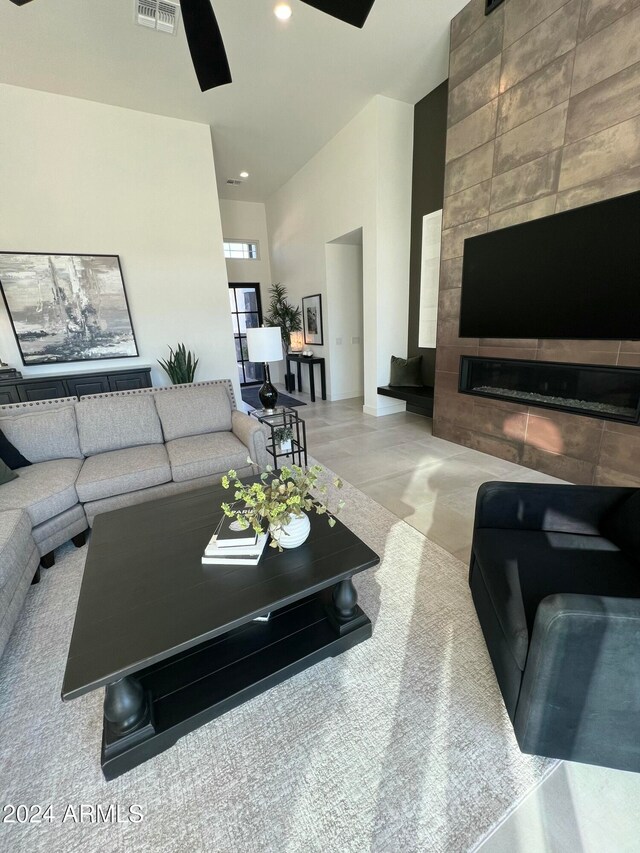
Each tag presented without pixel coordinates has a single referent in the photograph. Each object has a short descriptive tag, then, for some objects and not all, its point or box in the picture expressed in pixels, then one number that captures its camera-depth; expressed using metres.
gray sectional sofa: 1.94
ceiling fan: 1.79
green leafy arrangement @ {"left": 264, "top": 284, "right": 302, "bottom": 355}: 6.82
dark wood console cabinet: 3.80
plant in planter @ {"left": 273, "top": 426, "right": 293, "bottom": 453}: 3.10
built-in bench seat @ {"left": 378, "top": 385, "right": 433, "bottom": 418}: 4.30
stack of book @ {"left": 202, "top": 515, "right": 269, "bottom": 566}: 1.40
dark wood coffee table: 1.08
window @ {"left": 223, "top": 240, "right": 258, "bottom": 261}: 7.45
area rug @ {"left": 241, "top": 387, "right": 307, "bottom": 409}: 6.32
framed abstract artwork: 3.91
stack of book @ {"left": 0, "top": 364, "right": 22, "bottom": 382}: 3.80
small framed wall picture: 6.12
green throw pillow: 4.84
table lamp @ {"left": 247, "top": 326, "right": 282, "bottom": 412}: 3.08
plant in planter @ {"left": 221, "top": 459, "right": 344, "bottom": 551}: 1.36
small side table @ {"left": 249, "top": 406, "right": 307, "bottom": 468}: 3.08
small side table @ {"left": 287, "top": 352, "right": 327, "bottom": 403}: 6.19
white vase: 1.42
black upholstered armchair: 0.93
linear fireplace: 2.52
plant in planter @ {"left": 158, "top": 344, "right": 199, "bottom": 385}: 4.57
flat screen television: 2.38
